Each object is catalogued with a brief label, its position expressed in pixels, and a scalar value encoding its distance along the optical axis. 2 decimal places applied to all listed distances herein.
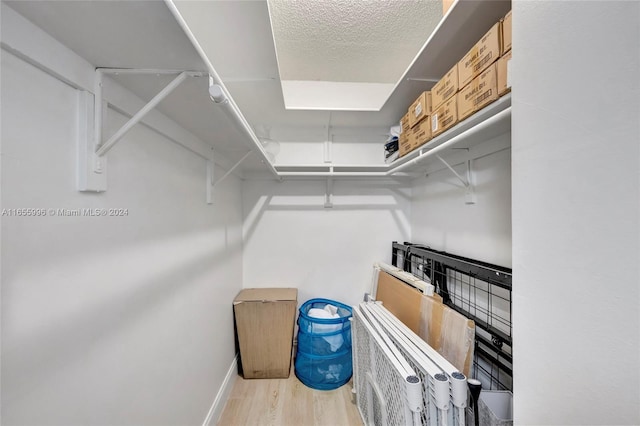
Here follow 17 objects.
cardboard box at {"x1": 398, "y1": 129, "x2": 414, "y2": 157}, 1.45
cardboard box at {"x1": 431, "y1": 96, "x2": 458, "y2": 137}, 1.04
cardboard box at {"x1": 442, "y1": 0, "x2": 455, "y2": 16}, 0.97
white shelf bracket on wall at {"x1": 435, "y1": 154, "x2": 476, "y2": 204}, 1.33
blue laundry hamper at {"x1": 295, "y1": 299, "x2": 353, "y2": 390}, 1.77
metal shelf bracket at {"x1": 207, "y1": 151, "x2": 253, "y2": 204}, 1.45
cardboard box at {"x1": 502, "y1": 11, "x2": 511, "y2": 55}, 0.76
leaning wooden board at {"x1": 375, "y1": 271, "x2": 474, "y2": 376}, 1.02
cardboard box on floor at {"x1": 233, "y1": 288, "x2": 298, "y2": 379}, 1.87
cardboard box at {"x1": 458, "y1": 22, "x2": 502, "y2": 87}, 0.80
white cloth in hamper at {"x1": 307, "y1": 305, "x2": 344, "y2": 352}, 1.78
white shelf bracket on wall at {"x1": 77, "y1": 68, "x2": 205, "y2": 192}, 0.65
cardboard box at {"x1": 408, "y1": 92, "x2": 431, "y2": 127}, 1.25
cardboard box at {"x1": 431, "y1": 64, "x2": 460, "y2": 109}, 1.03
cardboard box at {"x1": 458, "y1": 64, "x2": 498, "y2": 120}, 0.82
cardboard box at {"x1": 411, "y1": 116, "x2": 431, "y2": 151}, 1.25
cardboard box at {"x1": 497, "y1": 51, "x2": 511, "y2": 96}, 0.76
